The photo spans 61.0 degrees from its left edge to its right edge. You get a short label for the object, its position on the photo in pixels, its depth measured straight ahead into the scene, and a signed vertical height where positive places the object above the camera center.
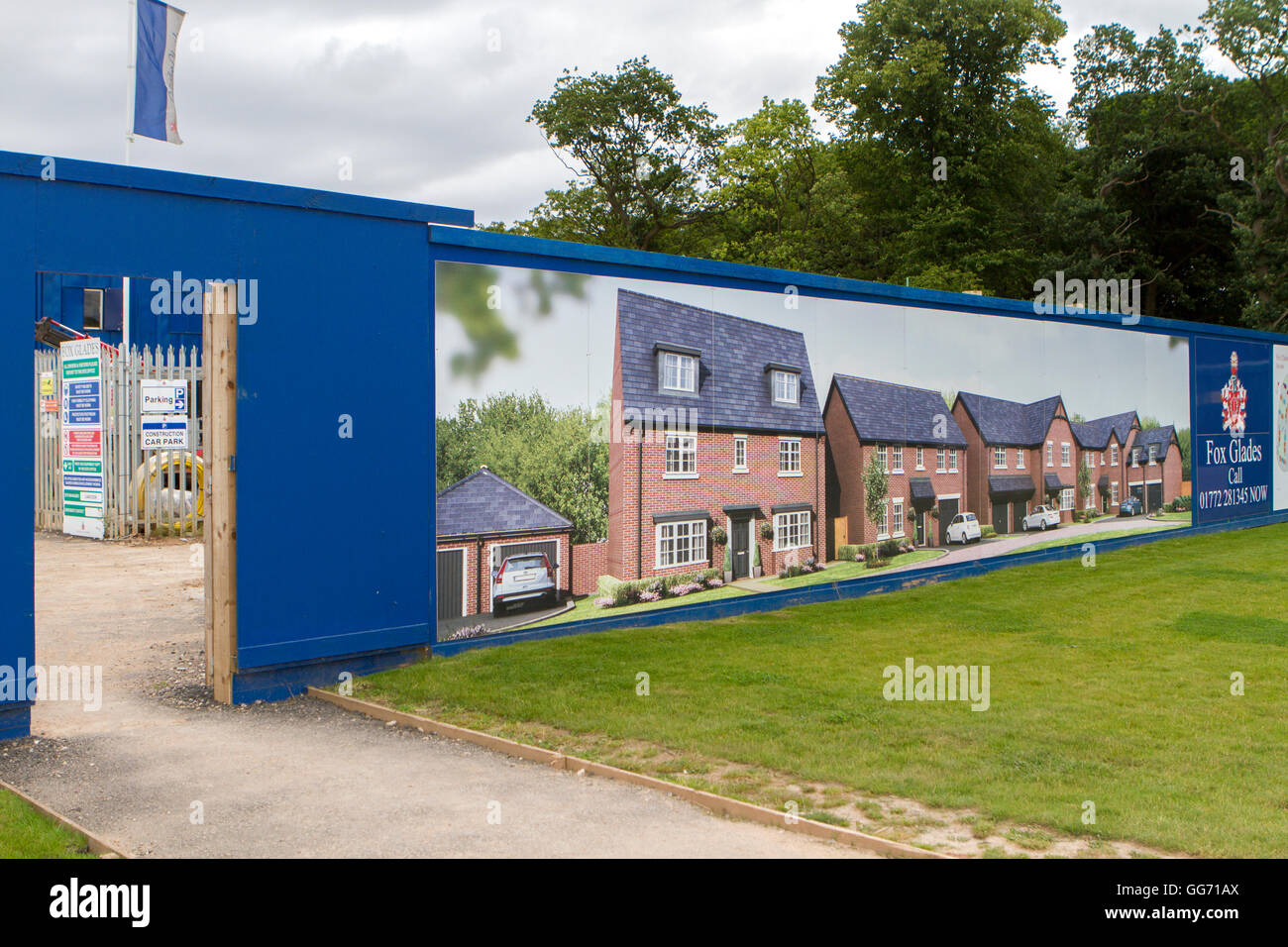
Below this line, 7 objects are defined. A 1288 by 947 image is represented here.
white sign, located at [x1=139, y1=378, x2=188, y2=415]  19.69 +1.19
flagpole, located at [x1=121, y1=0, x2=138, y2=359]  19.67 +7.48
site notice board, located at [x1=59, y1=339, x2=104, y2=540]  19.80 +0.50
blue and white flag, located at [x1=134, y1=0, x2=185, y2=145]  20.00 +7.30
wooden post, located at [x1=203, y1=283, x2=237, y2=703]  8.61 -0.08
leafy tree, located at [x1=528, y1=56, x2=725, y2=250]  51.22 +15.01
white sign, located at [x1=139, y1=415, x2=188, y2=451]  19.64 +0.58
